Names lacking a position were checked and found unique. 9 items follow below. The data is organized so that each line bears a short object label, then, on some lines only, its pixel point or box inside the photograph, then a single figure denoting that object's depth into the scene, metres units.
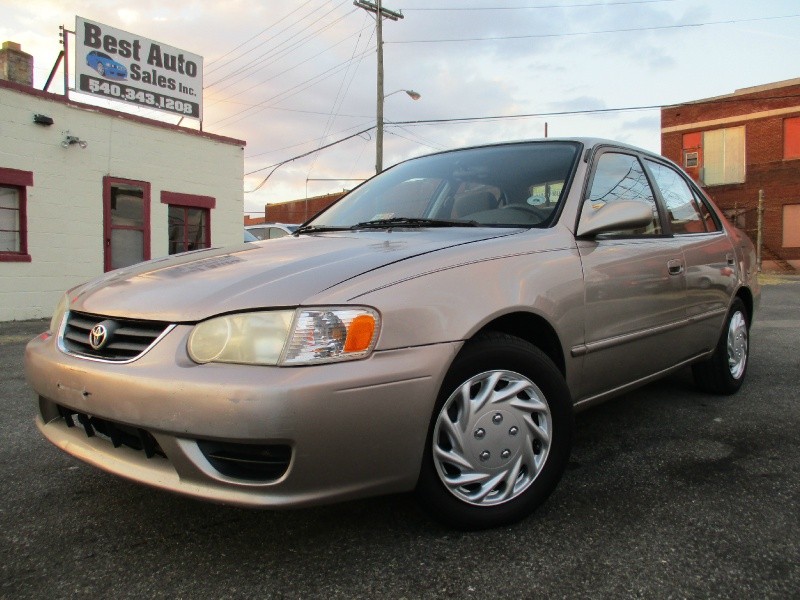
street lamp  20.03
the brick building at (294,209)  44.59
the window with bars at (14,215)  9.67
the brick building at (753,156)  26.70
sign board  11.86
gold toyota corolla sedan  1.71
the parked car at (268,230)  15.04
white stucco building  9.77
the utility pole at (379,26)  20.03
